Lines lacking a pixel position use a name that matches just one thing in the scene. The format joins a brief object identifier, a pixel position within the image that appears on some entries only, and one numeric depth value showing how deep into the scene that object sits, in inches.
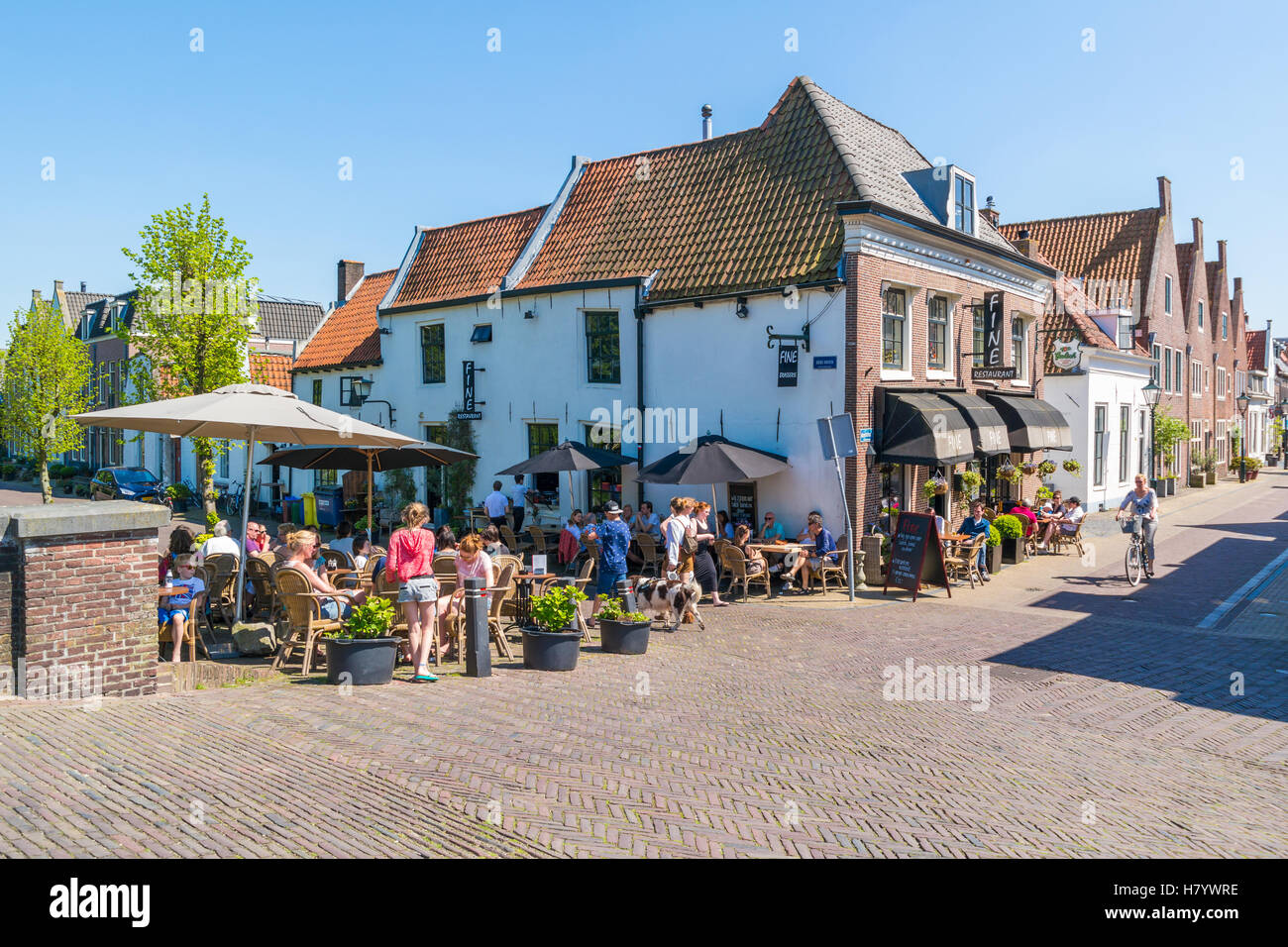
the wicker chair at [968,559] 607.9
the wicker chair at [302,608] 342.0
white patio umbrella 381.7
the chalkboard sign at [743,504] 685.8
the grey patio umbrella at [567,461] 676.1
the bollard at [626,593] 418.3
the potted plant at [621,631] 410.3
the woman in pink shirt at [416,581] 342.0
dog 479.5
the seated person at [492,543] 478.3
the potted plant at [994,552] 653.9
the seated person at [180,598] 342.6
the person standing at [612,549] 455.5
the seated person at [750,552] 573.9
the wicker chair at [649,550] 629.9
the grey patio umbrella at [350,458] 582.9
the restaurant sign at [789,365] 641.6
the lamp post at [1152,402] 1149.7
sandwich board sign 569.9
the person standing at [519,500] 791.1
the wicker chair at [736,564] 562.9
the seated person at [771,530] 634.2
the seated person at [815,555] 592.4
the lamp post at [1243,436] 1721.2
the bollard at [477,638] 354.9
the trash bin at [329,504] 937.5
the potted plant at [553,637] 372.8
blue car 1165.1
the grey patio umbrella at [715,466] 602.9
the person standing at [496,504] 738.8
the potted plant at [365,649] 326.6
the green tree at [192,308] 775.1
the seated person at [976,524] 633.6
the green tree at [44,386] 1184.8
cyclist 613.3
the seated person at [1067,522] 767.7
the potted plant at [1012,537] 704.4
